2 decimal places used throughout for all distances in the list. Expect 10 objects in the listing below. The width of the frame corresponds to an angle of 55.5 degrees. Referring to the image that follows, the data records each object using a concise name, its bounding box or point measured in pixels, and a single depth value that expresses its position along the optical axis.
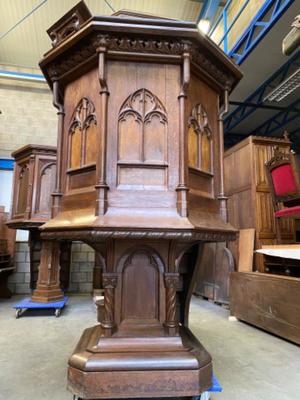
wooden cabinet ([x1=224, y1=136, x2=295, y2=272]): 3.78
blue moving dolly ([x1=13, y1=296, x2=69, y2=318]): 3.40
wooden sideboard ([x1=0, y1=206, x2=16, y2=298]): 4.64
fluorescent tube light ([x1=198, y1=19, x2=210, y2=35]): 5.34
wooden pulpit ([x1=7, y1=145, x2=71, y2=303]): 3.69
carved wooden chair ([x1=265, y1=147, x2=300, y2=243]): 3.08
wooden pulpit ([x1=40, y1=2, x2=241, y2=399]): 1.31
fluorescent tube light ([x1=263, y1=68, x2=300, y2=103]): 4.36
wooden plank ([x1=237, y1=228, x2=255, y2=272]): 3.54
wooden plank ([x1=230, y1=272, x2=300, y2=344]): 2.53
